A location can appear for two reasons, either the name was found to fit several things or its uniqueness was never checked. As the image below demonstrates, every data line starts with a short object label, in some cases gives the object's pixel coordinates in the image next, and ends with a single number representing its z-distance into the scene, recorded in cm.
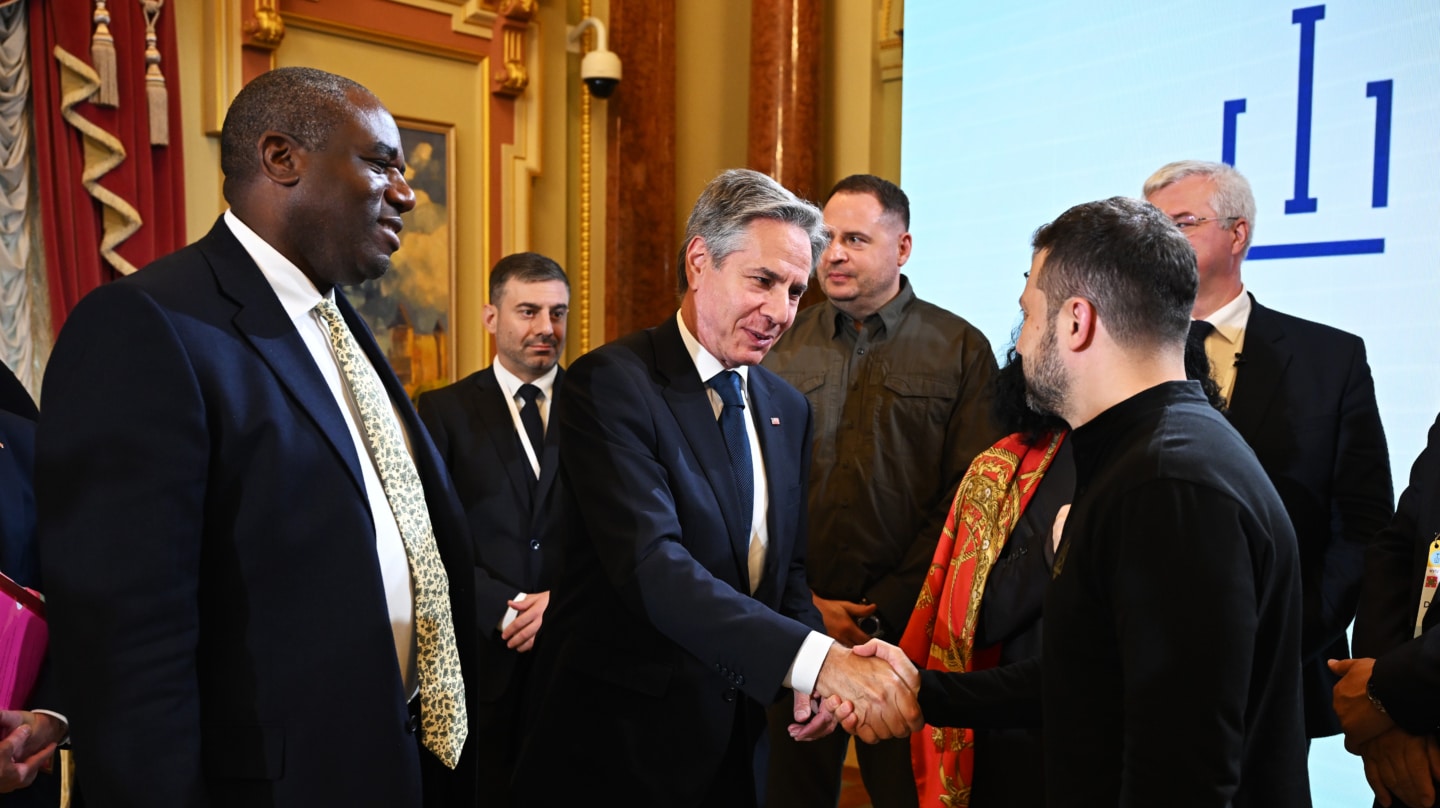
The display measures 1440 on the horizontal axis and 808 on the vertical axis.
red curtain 356
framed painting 443
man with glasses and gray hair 236
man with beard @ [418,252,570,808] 299
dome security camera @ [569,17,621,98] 482
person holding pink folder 155
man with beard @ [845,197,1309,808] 121
